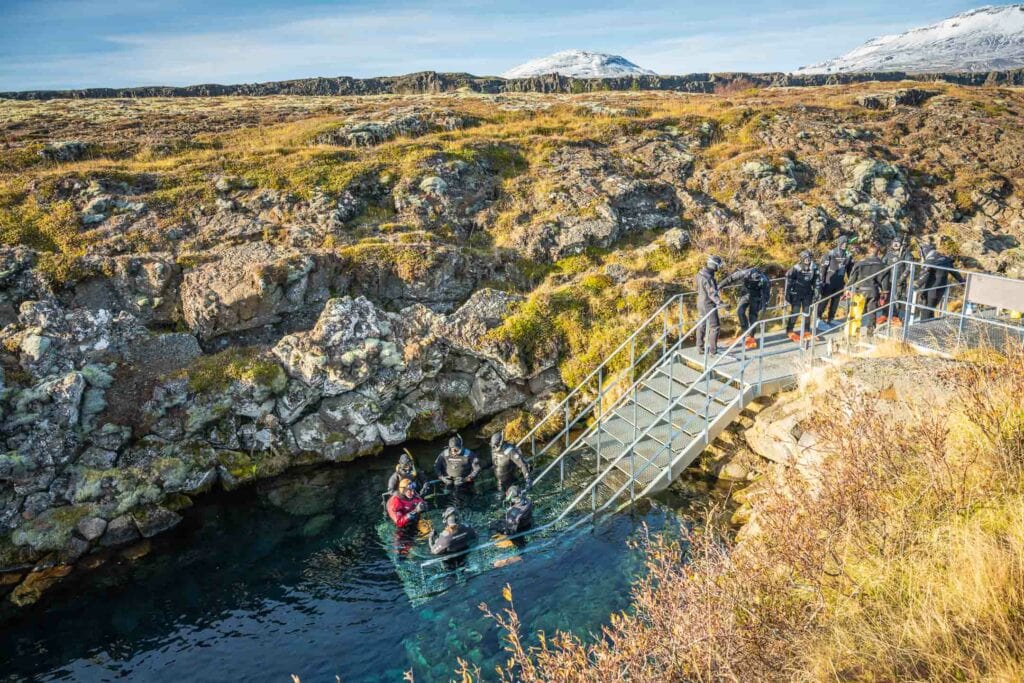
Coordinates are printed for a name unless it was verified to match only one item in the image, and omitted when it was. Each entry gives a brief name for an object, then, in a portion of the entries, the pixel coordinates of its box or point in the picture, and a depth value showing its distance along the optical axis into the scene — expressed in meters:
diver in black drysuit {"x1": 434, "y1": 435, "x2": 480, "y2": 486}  14.62
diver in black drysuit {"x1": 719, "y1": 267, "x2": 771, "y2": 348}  15.48
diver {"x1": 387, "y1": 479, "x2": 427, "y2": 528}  13.32
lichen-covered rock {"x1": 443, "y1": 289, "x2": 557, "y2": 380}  18.27
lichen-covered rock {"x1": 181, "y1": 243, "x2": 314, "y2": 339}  18.36
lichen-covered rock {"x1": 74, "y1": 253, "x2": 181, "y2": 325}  18.53
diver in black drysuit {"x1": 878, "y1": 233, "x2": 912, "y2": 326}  16.17
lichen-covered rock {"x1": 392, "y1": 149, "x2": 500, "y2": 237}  24.98
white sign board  11.33
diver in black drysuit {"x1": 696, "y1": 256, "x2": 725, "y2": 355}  15.16
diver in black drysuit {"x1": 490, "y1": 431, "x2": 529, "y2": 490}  14.53
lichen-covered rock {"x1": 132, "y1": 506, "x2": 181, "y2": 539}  14.32
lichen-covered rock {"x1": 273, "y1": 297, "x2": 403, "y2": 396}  16.92
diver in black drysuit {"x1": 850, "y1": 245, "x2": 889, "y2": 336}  15.99
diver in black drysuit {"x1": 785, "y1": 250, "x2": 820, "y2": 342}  16.03
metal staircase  13.88
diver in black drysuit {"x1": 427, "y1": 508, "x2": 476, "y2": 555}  12.18
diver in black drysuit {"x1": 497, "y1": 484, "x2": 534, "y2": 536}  12.98
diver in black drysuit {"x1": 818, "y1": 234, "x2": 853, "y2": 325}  16.58
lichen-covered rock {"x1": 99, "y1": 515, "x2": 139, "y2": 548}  13.99
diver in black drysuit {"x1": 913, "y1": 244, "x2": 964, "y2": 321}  15.66
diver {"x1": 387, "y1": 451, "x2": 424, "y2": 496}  13.80
